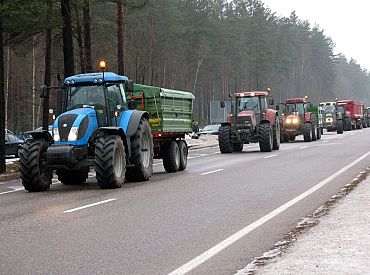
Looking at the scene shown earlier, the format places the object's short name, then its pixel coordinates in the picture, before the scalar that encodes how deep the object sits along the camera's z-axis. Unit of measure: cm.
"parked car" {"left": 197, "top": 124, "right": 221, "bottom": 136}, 5726
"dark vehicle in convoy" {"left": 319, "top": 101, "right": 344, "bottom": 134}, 6103
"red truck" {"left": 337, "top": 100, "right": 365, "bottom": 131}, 6481
